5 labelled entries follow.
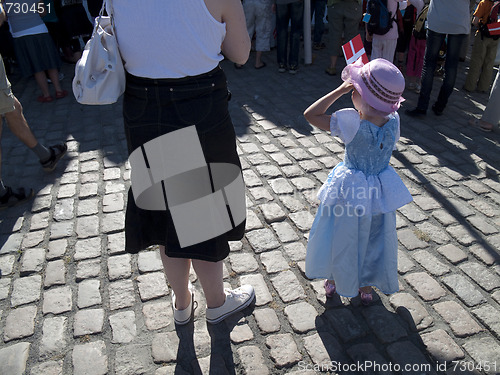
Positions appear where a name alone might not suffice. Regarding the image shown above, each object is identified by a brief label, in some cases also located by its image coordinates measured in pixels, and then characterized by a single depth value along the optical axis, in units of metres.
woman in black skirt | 1.76
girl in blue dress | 2.22
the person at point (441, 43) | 4.93
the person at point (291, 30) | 6.77
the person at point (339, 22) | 6.64
